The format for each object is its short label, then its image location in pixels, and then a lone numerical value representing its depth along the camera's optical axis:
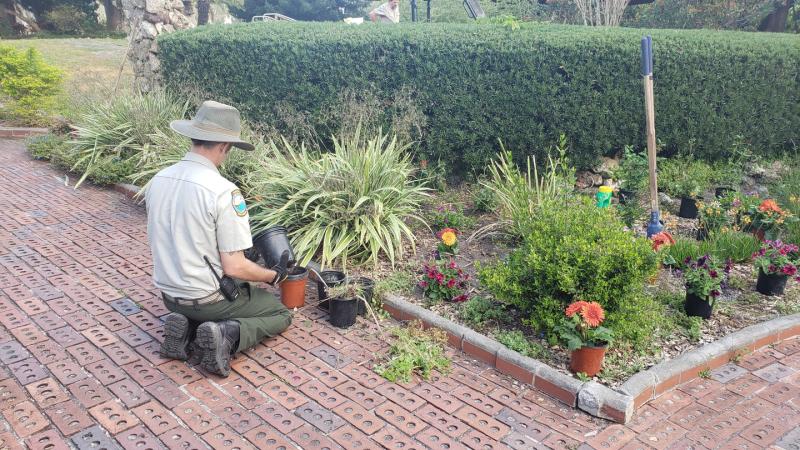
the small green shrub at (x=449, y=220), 5.81
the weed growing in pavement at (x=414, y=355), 3.74
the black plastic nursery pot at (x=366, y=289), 4.44
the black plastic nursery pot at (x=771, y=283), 4.68
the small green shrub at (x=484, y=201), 6.21
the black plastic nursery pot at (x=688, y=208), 6.29
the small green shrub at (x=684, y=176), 6.62
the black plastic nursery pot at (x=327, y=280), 4.47
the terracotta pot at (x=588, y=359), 3.60
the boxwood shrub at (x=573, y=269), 3.79
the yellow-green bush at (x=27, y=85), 10.03
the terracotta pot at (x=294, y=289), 4.43
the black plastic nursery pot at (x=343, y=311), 4.24
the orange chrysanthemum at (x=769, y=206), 5.24
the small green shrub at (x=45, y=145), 8.52
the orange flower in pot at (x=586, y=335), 3.55
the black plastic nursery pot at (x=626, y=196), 6.39
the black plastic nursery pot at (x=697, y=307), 4.29
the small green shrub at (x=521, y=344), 3.86
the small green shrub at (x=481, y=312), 4.26
